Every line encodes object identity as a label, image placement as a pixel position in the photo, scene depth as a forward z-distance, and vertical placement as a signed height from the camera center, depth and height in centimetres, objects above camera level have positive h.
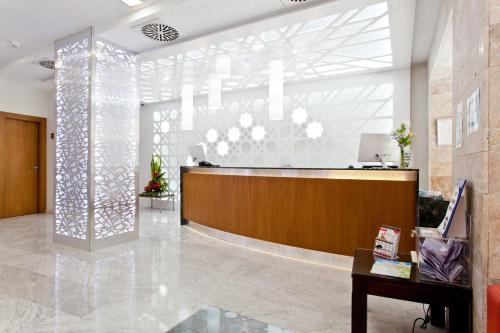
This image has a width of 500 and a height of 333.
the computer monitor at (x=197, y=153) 579 +25
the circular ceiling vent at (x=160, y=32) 393 +192
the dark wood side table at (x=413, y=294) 163 -75
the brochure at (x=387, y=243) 204 -55
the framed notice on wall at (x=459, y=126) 214 +33
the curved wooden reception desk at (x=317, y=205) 320 -50
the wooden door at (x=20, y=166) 670 -5
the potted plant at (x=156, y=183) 774 -49
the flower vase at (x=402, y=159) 346 +10
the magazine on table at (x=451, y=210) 176 -27
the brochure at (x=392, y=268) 179 -66
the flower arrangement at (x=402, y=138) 335 +34
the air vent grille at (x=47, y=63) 547 +198
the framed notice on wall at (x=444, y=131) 477 +61
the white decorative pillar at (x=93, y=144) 427 +32
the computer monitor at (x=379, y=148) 360 +24
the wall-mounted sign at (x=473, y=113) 167 +34
